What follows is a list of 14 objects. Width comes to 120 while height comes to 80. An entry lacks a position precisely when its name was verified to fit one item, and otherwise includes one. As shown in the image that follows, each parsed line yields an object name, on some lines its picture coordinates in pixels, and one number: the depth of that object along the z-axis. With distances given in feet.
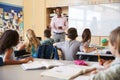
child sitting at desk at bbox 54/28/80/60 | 9.11
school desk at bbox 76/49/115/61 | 9.23
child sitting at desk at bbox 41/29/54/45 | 11.42
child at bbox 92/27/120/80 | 3.49
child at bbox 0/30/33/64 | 5.88
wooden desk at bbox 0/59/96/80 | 4.18
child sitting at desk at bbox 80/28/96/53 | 9.30
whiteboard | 17.16
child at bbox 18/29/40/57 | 11.08
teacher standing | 15.96
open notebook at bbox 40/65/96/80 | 4.21
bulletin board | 17.39
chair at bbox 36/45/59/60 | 9.69
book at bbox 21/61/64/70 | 5.14
